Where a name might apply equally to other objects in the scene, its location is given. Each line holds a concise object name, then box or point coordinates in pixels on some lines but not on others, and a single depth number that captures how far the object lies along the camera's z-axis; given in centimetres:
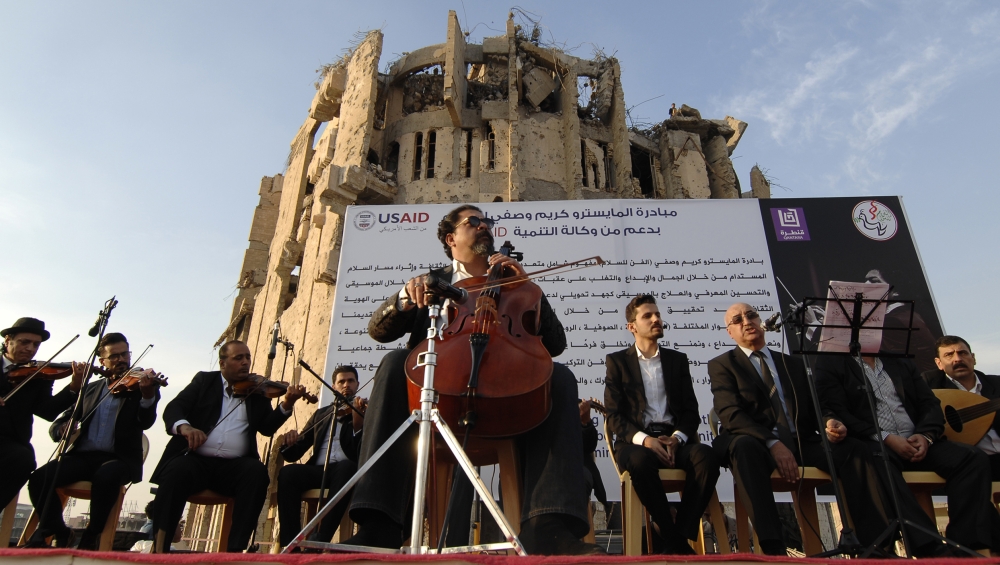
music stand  308
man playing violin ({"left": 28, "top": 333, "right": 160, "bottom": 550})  377
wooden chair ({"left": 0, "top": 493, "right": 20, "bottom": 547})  375
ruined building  1642
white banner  713
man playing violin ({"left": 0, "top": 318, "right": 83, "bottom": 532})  378
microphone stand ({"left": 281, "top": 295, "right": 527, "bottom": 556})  181
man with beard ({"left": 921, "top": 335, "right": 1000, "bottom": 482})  447
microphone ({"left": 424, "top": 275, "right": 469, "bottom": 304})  239
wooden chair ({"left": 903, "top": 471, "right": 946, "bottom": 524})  360
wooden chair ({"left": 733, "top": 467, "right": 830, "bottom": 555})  363
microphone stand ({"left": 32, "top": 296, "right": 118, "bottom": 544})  352
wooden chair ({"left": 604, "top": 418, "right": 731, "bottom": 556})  356
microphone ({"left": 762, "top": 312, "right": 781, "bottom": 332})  354
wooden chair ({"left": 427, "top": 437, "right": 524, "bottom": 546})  259
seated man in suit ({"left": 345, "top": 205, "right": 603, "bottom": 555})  229
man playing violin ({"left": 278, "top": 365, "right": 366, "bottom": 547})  445
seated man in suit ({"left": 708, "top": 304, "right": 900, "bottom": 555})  328
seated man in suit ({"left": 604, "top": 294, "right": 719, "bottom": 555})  347
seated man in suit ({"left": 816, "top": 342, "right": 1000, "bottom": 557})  329
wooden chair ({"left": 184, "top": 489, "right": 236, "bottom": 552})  410
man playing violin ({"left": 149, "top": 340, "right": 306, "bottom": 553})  381
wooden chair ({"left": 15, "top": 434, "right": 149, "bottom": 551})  375
